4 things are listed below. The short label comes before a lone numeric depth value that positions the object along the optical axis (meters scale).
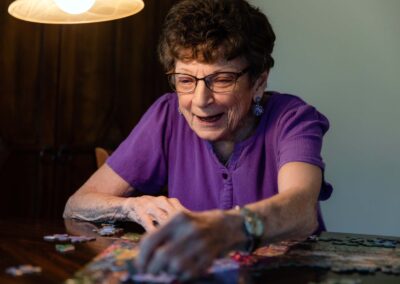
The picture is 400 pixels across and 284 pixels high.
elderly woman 1.86
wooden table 1.25
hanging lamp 2.12
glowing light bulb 2.10
